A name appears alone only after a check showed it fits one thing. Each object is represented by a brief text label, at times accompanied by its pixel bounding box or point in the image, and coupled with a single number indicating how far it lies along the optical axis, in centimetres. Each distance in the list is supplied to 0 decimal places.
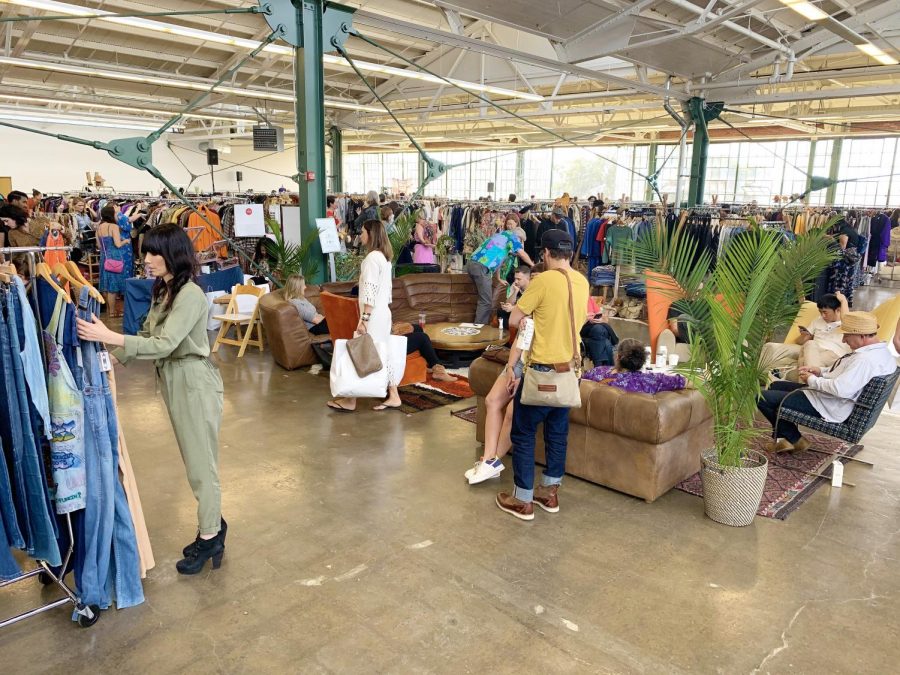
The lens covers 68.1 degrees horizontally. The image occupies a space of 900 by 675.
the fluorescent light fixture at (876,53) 682
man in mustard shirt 320
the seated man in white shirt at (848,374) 374
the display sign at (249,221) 780
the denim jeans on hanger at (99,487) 243
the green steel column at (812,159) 1807
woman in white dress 450
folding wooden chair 678
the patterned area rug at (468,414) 492
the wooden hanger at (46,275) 236
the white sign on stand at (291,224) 750
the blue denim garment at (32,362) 228
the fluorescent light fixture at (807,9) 535
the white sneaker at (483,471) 377
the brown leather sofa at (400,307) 608
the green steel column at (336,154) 1562
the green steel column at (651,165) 2000
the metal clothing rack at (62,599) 240
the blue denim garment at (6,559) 239
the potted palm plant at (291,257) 688
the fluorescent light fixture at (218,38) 610
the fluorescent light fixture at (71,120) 1308
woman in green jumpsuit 257
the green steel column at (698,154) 1068
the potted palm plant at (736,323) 322
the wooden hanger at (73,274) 243
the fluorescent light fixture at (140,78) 885
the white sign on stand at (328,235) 688
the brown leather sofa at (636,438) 349
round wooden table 609
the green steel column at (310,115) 622
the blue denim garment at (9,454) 229
